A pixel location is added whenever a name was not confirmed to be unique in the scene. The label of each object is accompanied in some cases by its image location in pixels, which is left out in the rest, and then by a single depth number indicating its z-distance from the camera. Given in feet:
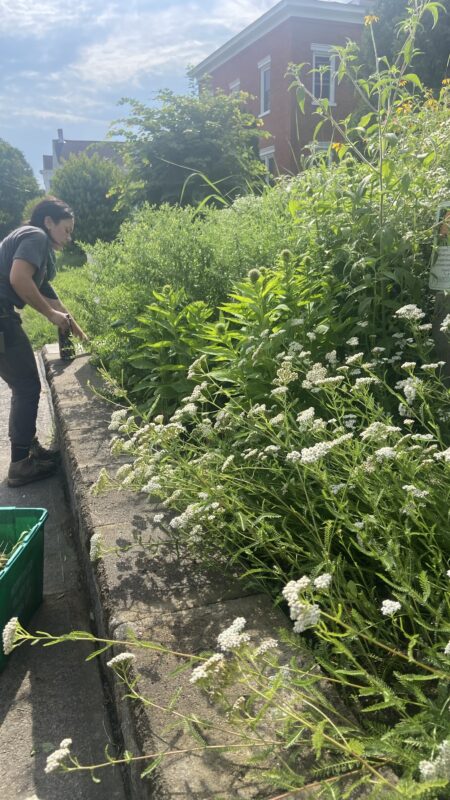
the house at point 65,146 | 191.21
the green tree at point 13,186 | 121.49
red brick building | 67.51
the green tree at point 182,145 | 30.37
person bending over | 13.88
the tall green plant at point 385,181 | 8.54
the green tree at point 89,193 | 70.08
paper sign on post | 8.52
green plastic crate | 7.79
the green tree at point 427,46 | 53.98
